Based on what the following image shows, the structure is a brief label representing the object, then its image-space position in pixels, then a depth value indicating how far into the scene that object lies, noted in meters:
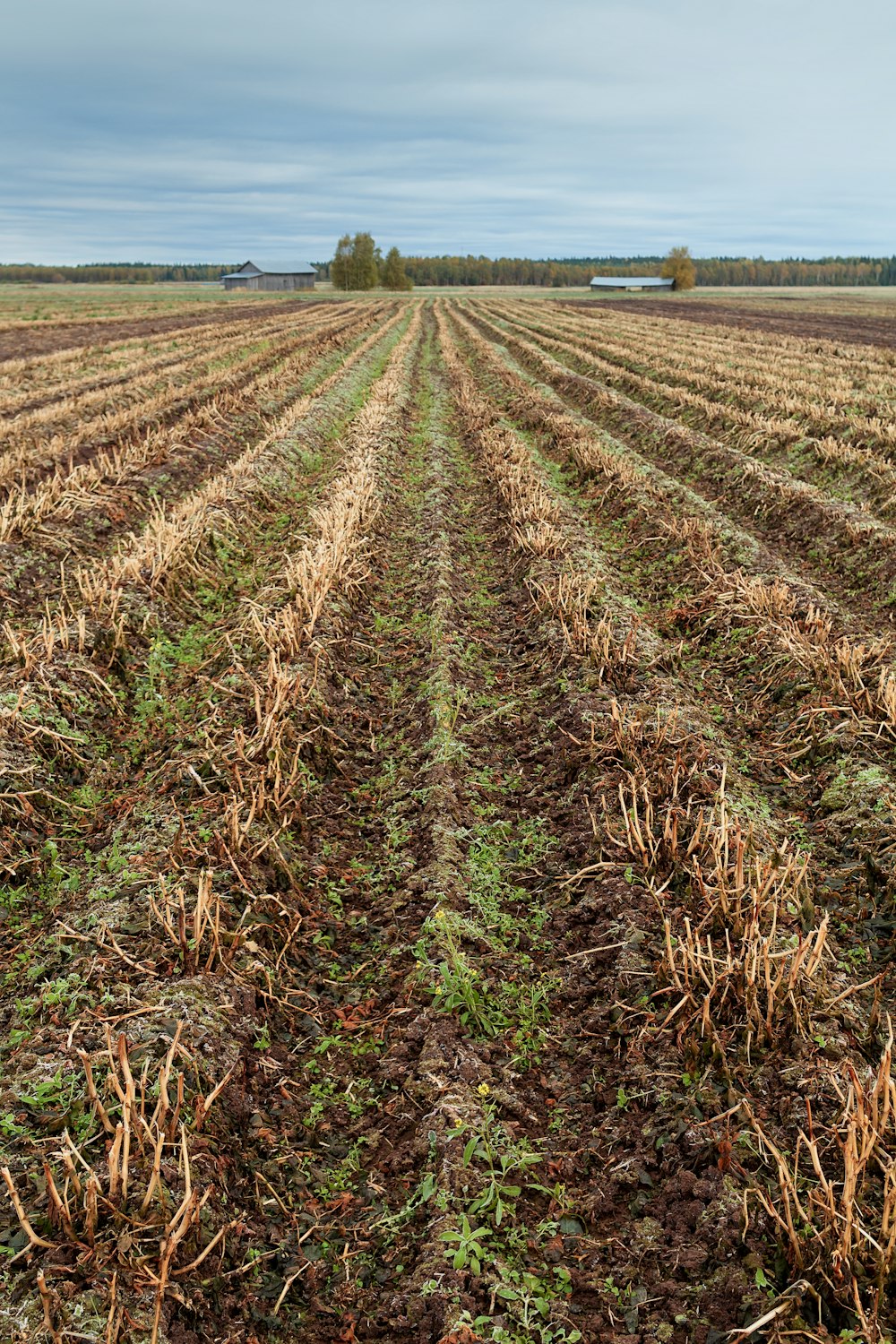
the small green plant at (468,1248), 3.06
